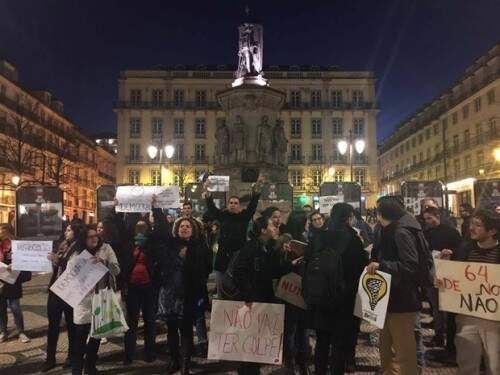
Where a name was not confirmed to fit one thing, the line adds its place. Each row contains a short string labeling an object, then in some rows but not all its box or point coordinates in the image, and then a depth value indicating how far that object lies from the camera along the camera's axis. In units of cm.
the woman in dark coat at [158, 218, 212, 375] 621
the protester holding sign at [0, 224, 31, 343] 818
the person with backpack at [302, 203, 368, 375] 512
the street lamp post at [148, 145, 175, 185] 2407
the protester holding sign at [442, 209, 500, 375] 475
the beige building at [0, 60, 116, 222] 4281
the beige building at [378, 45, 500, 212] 4825
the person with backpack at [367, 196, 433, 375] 484
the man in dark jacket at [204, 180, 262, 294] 739
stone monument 2381
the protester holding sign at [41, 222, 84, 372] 638
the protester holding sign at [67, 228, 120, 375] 595
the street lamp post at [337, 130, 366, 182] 2042
